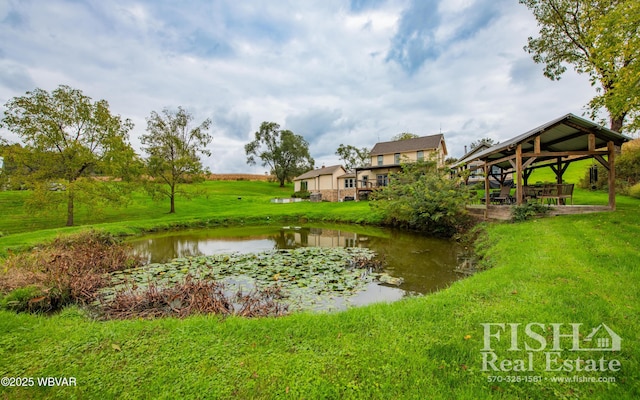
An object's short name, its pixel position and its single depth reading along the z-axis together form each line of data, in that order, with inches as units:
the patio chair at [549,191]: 468.5
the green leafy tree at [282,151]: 2300.7
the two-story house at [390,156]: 1285.7
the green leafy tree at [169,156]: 935.7
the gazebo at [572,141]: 413.4
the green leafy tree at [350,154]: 2272.9
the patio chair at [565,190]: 462.8
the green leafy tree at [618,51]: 265.9
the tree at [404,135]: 2073.8
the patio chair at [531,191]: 485.4
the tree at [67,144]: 634.2
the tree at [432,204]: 538.3
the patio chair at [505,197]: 553.3
